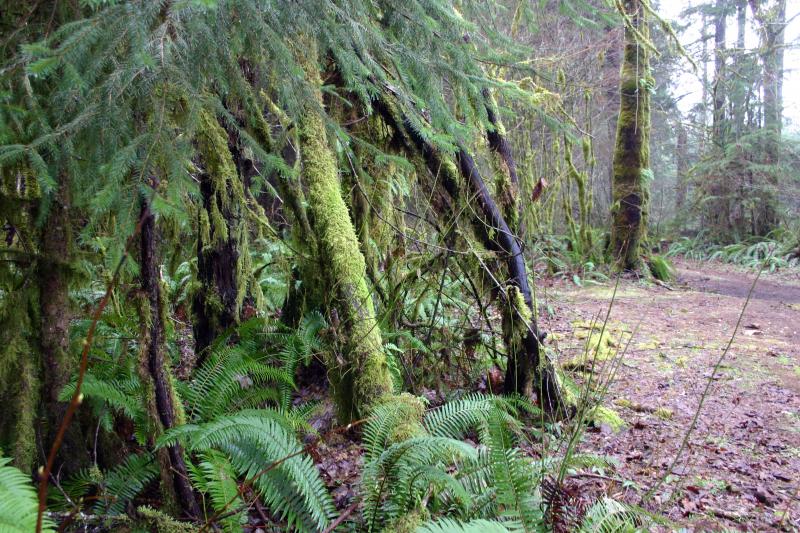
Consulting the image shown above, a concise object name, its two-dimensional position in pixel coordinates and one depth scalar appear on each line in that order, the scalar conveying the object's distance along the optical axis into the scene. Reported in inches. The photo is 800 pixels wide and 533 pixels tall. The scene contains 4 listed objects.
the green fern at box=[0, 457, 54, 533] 55.2
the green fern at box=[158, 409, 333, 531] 87.5
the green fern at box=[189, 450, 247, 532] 85.8
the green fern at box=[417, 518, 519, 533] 66.1
